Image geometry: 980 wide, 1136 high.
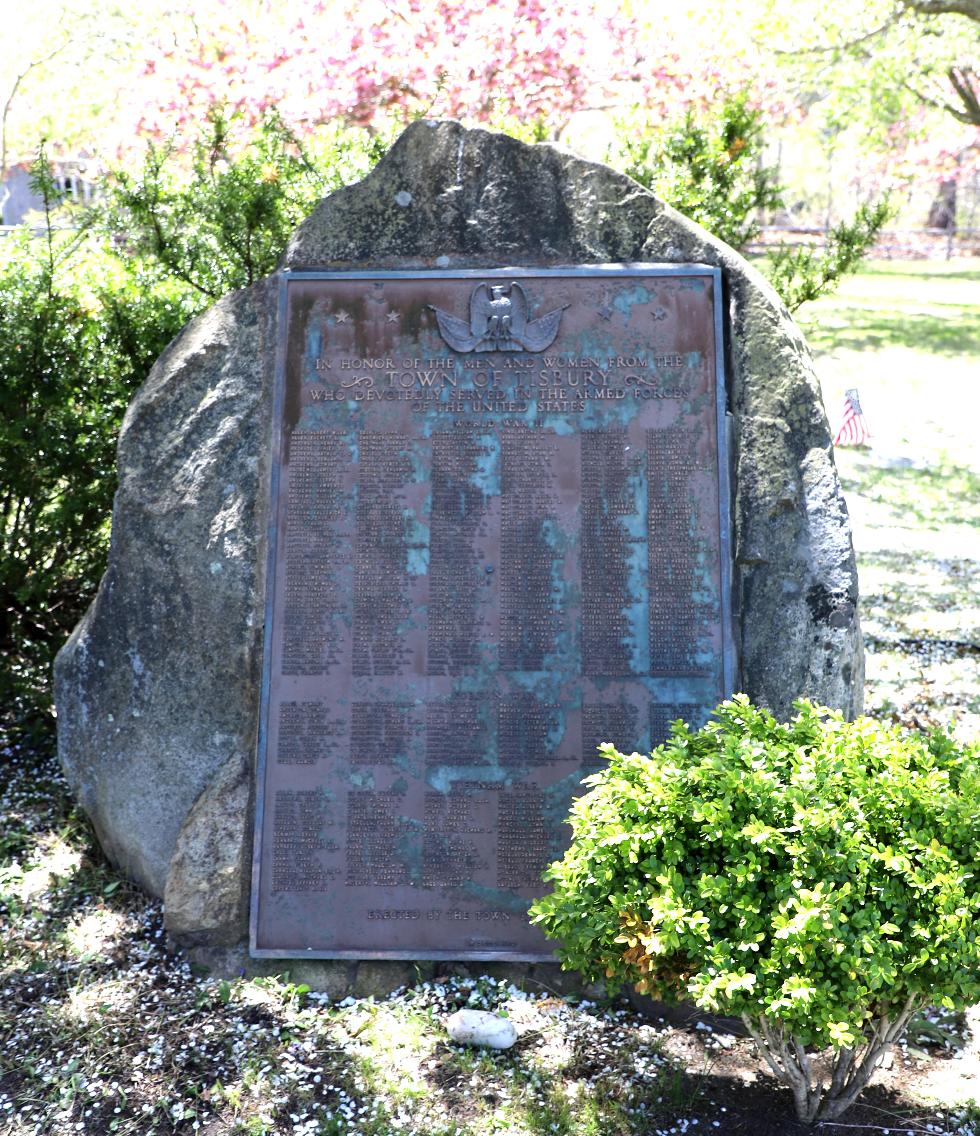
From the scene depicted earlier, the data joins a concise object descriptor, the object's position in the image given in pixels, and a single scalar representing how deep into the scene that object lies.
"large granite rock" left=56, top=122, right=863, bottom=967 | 4.41
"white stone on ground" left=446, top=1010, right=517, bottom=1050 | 3.97
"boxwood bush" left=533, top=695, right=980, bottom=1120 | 3.11
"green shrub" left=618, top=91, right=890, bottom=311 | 7.31
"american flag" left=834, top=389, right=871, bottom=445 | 11.58
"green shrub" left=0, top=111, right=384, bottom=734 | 5.83
